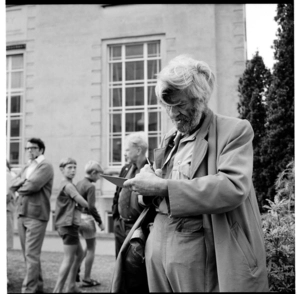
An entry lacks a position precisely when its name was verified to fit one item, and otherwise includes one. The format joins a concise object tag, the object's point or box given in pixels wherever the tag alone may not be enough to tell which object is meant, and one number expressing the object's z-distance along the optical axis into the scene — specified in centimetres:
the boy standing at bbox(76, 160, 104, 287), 487
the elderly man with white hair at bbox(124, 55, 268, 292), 150
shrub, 253
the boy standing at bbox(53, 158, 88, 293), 448
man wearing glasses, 455
